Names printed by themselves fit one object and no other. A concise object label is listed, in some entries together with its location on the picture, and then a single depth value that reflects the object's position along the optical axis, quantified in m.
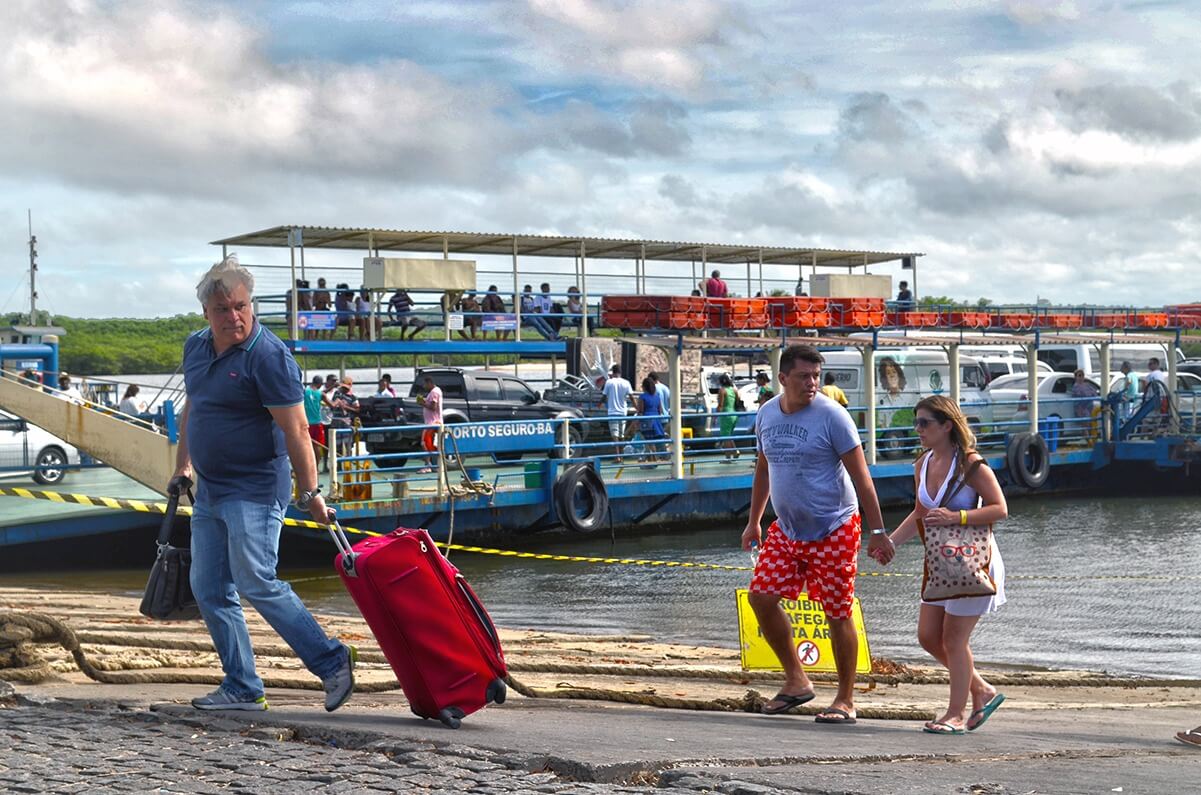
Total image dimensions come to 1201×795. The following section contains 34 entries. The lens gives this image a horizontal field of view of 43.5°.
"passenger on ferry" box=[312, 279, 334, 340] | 30.59
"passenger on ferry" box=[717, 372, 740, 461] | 25.70
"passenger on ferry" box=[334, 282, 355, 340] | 30.75
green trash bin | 21.66
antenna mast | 53.33
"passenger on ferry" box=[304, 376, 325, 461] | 20.14
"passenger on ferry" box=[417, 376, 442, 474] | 22.08
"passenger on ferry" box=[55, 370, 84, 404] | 19.88
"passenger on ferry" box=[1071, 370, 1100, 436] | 31.04
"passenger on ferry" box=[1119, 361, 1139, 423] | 30.33
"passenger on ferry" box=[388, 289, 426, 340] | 31.09
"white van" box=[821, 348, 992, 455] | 28.62
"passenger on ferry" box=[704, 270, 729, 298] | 32.84
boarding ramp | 18.88
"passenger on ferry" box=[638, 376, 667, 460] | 24.98
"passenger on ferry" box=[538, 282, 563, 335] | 34.12
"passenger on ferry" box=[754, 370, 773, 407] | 25.14
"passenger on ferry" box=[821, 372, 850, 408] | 21.10
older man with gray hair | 5.66
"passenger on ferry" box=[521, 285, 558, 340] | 33.69
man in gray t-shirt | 6.71
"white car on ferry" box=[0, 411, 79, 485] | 20.28
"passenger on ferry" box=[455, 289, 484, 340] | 32.28
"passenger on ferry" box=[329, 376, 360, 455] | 24.43
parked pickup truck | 25.36
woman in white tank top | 6.32
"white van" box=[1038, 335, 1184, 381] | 37.84
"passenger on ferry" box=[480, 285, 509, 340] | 33.50
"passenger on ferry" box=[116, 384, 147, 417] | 24.23
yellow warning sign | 8.28
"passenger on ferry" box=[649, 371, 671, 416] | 25.06
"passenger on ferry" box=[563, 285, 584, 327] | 34.47
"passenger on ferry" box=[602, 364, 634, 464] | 24.77
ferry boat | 21.25
